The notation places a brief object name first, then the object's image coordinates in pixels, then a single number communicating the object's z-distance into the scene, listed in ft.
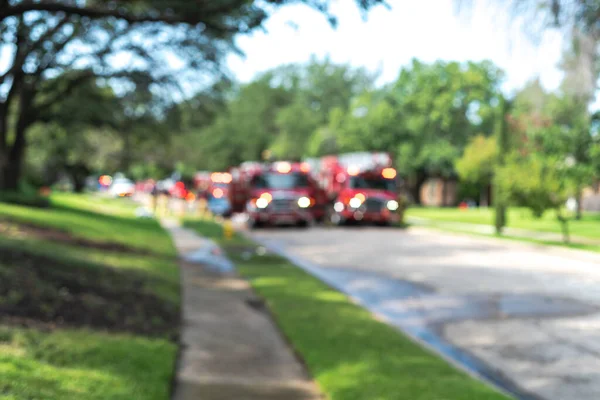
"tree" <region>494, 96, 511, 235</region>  84.43
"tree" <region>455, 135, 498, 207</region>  148.52
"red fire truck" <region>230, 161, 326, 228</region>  95.09
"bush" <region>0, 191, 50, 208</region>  81.76
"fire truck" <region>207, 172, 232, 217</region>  117.50
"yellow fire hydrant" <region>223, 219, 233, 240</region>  76.16
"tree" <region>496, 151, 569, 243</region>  71.92
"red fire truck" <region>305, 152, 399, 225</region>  99.14
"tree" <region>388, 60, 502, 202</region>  139.33
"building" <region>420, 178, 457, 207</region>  206.69
